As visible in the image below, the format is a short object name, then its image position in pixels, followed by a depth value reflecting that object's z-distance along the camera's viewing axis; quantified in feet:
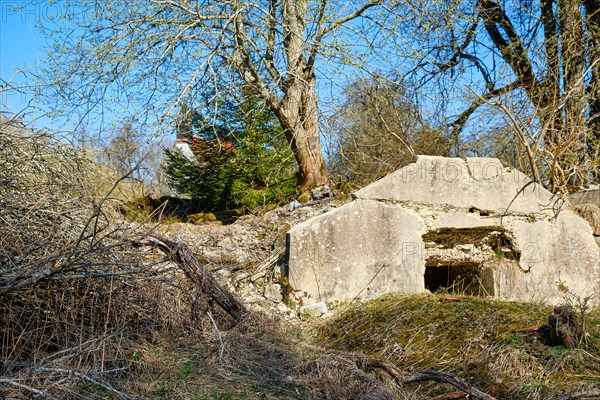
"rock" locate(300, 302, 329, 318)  23.21
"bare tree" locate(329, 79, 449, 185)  40.88
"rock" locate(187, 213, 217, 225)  33.73
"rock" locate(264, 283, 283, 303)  24.26
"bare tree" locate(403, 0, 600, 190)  38.55
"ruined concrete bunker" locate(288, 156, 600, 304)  24.07
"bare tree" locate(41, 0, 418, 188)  34.94
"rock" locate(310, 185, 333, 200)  31.55
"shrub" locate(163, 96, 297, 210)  35.27
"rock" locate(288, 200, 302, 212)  30.65
